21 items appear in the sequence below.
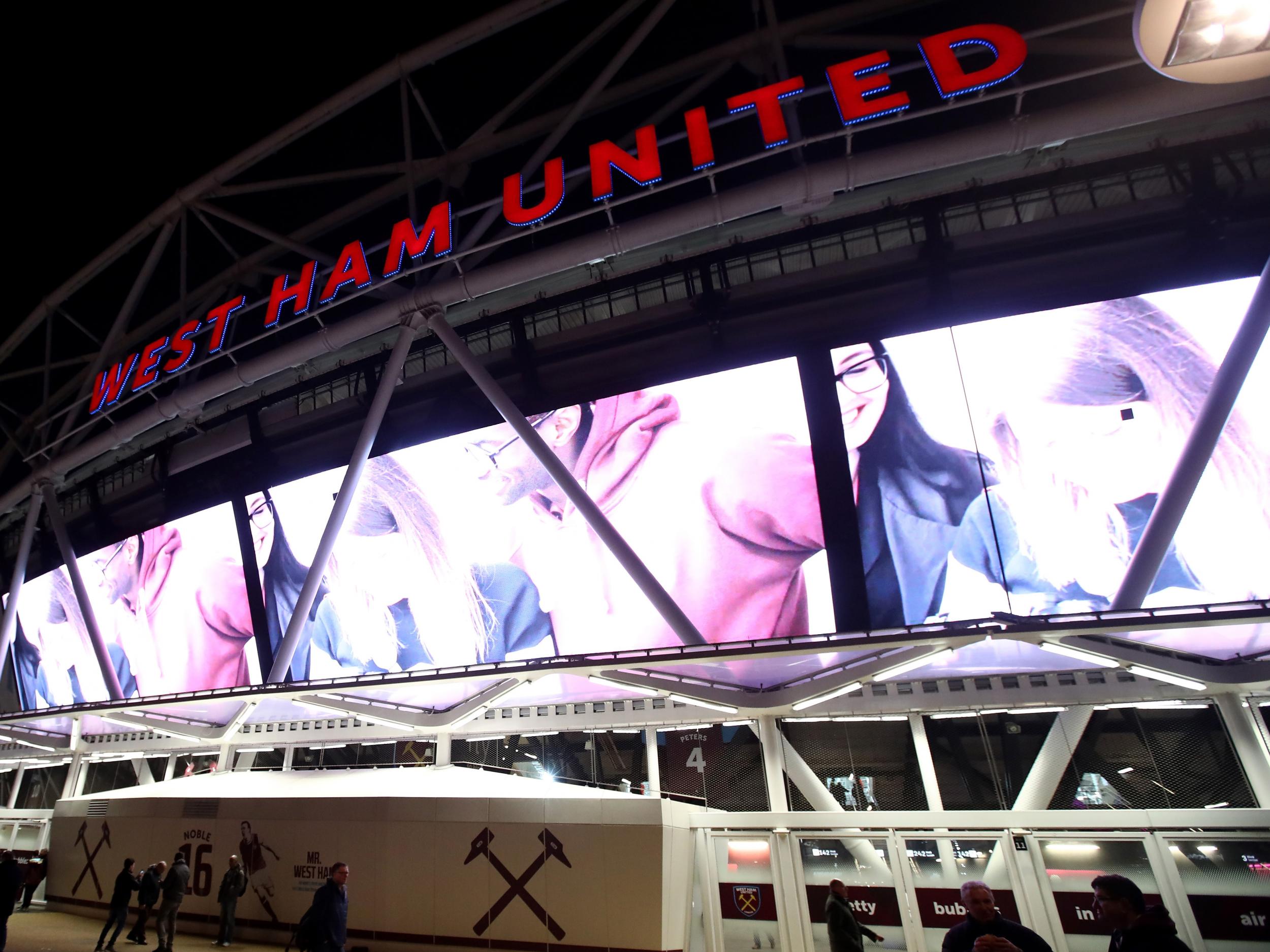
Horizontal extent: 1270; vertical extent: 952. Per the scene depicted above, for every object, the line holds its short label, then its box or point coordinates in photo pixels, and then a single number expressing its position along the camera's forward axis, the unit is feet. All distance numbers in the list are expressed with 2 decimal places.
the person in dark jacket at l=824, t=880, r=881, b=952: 27.91
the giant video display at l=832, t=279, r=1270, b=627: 35.45
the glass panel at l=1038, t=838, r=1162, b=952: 30.04
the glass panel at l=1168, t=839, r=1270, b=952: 28.30
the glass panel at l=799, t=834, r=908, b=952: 32.99
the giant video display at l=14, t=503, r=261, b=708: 62.69
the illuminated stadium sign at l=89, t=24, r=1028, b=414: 36.65
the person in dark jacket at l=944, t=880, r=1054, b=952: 16.06
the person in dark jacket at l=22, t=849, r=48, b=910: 56.24
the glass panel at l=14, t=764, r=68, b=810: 86.79
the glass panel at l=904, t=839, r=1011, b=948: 32.07
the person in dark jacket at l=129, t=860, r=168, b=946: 37.35
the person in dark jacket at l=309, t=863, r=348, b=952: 26.58
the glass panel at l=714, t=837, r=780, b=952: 34.40
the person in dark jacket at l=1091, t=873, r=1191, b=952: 13.71
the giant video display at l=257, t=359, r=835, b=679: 42.45
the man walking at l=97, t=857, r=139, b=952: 37.24
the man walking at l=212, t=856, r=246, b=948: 39.86
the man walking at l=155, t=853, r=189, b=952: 35.24
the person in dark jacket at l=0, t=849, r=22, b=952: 32.17
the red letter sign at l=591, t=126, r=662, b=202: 41.83
